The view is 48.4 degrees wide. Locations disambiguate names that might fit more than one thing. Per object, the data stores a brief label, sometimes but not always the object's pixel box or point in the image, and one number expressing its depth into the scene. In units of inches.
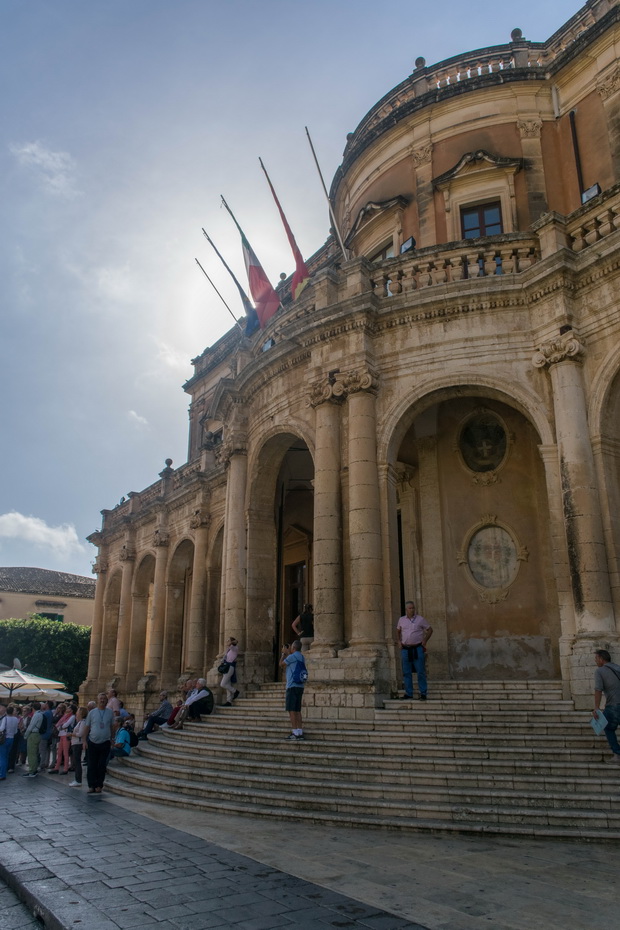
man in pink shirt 434.9
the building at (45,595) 1989.4
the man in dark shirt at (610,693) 320.8
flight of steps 289.0
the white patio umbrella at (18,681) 802.9
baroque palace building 452.4
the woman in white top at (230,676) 565.3
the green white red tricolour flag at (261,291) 733.3
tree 1550.2
